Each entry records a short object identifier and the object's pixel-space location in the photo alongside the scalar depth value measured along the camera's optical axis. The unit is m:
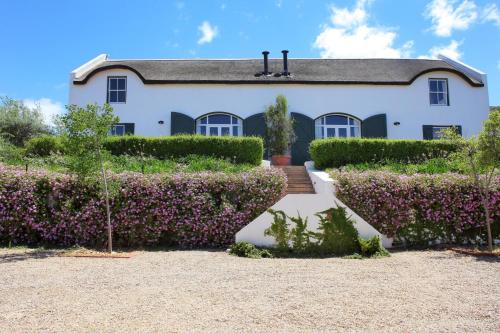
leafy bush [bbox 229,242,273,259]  8.27
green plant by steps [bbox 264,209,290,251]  8.93
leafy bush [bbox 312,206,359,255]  8.77
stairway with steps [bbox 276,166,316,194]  11.86
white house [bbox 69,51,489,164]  18.64
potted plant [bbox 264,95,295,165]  17.33
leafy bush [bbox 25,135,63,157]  15.08
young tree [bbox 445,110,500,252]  8.56
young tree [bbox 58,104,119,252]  8.33
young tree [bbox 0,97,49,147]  21.56
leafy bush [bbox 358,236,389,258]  8.39
